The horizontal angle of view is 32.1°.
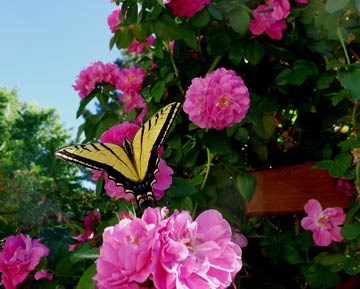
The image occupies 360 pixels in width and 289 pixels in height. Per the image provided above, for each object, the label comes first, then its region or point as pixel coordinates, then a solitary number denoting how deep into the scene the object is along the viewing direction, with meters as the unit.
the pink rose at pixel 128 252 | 0.25
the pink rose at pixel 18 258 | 0.43
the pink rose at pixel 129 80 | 0.63
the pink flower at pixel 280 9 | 0.54
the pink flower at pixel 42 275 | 0.46
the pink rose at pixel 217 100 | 0.47
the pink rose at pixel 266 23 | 0.54
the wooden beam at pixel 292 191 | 0.55
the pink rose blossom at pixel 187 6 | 0.54
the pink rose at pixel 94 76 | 0.63
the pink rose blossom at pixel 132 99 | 0.64
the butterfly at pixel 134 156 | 0.36
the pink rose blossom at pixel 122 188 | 0.38
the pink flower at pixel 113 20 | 0.64
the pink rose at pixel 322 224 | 0.53
